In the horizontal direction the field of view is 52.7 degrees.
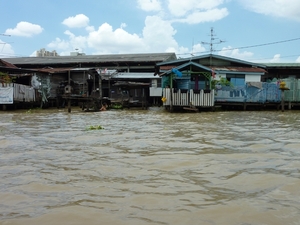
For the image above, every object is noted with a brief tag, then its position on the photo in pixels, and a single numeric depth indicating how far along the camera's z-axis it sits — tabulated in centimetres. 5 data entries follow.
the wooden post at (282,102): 1828
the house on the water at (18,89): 1920
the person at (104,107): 2011
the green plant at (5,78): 1938
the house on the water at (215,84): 1791
